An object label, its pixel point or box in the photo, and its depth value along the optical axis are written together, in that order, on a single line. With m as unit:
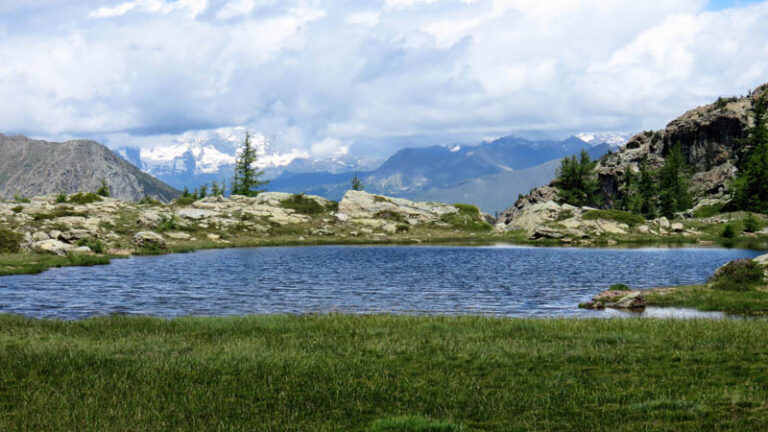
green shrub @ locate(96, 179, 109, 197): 171.25
